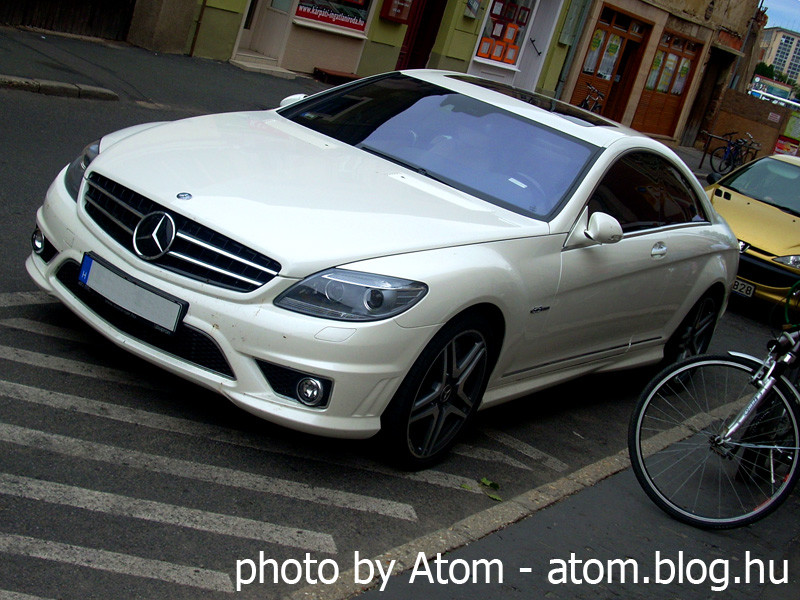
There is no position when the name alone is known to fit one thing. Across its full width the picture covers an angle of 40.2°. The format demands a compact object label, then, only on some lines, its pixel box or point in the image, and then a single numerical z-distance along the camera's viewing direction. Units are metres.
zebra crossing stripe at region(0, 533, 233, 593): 3.44
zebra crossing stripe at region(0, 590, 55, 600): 3.17
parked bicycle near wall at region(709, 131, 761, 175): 26.69
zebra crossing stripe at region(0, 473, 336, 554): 3.79
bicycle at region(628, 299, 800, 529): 4.95
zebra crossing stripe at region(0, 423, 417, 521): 4.18
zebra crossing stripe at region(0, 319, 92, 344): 5.23
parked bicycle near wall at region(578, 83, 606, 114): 27.17
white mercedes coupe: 4.30
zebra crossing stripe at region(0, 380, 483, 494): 4.55
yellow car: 10.96
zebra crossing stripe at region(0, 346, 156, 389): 4.88
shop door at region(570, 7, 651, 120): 28.12
